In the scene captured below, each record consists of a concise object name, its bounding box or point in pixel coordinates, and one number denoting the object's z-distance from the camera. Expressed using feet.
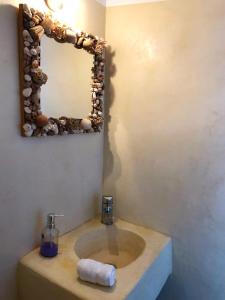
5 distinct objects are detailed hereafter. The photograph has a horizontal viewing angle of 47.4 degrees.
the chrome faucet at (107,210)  4.70
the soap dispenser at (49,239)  3.63
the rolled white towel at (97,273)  3.07
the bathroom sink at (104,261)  3.11
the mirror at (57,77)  3.23
